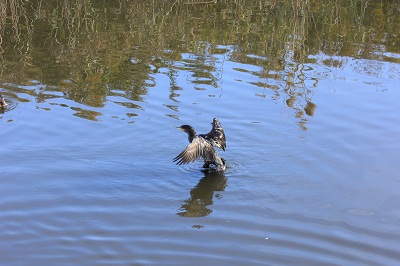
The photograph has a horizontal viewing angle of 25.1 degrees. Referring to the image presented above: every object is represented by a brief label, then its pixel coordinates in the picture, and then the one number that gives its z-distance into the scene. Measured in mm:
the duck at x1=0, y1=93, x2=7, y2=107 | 13484
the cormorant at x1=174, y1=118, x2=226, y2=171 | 10829
